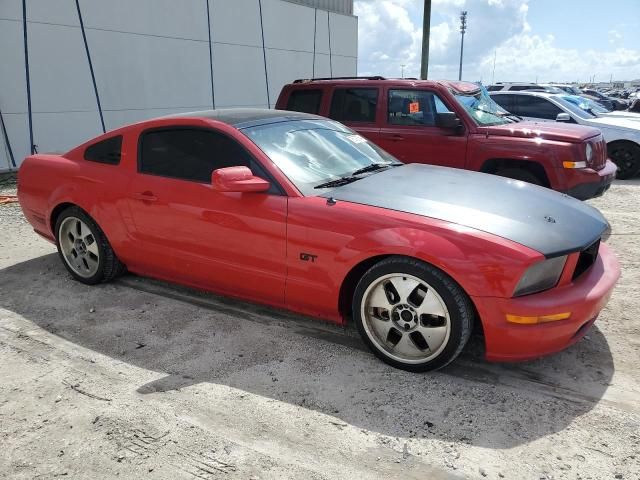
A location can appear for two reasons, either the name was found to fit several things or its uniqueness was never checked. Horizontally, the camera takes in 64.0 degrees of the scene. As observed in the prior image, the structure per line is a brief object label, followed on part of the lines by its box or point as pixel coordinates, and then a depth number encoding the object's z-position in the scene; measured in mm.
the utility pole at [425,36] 17516
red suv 5812
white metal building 9648
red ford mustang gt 2732
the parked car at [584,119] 9094
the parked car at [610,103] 21692
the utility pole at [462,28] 56125
